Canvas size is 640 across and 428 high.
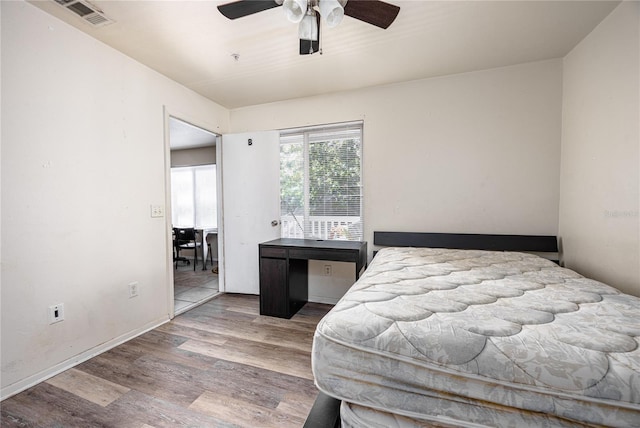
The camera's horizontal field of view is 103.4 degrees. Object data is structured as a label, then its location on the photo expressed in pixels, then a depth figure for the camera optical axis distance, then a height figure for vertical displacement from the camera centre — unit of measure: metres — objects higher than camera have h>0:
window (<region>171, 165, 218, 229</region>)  5.30 +0.20
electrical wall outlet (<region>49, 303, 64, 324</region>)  1.68 -0.72
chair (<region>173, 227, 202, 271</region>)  4.57 -0.57
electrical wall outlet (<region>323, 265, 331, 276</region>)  2.94 -0.76
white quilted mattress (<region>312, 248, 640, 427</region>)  0.63 -0.43
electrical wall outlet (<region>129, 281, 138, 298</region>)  2.18 -0.72
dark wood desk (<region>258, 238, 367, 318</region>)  2.49 -0.63
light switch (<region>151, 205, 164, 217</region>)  2.38 -0.05
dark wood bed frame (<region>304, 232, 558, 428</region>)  2.27 -0.35
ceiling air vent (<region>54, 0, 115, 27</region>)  1.57 +1.27
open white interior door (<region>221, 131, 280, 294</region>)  3.09 +0.05
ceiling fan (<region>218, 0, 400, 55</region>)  1.32 +1.10
